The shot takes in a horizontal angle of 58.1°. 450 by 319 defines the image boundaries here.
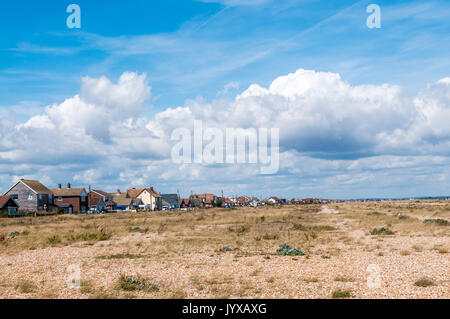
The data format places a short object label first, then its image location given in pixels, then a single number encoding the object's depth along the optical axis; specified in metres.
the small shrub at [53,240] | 29.53
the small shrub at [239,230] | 35.47
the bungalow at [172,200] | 152.05
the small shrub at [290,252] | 21.75
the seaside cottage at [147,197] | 141.26
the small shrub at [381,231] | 32.47
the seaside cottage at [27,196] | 88.54
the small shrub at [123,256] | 21.75
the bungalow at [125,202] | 128.88
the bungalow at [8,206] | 84.69
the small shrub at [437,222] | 38.47
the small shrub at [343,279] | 14.44
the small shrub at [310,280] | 14.46
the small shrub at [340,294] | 12.02
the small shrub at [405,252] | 21.01
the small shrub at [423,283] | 13.28
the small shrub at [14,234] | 34.59
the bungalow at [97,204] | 110.56
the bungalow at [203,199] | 174.15
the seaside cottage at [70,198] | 97.94
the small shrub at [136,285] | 13.77
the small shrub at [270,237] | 29.73
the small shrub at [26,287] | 13.63
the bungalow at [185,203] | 160.57
